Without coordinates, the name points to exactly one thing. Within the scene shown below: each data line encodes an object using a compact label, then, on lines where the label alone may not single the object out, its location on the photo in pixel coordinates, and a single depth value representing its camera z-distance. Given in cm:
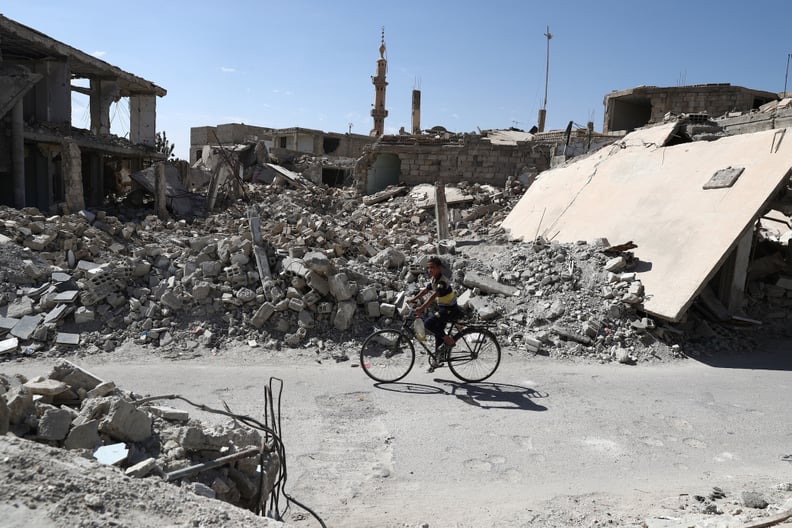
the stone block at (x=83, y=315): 807
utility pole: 3300
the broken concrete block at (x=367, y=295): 834
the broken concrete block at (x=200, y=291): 838
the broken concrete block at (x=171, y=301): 836
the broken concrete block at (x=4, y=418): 299
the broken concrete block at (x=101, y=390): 369
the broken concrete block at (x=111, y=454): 302
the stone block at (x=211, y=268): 877
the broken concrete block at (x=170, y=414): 370
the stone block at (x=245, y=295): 839
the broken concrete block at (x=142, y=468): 290
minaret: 3678
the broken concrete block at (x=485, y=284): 930
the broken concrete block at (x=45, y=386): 350
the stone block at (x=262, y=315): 812
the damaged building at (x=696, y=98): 2188
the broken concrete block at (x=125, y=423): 326
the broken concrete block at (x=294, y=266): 845
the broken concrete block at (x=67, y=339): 769
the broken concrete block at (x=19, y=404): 317
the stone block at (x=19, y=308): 805
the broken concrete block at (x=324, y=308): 823
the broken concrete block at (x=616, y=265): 897
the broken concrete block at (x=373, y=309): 829
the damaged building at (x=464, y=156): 2186
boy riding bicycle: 662
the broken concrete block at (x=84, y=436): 314
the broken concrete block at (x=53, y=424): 314
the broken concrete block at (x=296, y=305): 820
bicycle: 673
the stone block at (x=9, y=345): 736
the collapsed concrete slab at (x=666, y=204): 823
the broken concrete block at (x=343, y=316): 812
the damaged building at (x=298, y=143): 2928
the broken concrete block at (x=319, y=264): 823
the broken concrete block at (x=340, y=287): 816
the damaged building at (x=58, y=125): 1545
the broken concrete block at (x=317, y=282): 831
